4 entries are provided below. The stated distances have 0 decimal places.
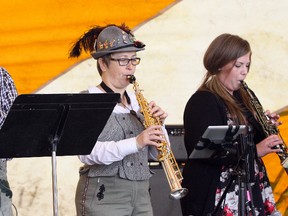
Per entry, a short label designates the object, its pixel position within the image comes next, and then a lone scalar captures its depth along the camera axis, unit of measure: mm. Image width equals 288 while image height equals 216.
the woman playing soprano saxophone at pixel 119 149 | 8070
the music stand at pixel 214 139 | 8383
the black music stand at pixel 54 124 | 7172
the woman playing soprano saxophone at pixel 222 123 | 8898
